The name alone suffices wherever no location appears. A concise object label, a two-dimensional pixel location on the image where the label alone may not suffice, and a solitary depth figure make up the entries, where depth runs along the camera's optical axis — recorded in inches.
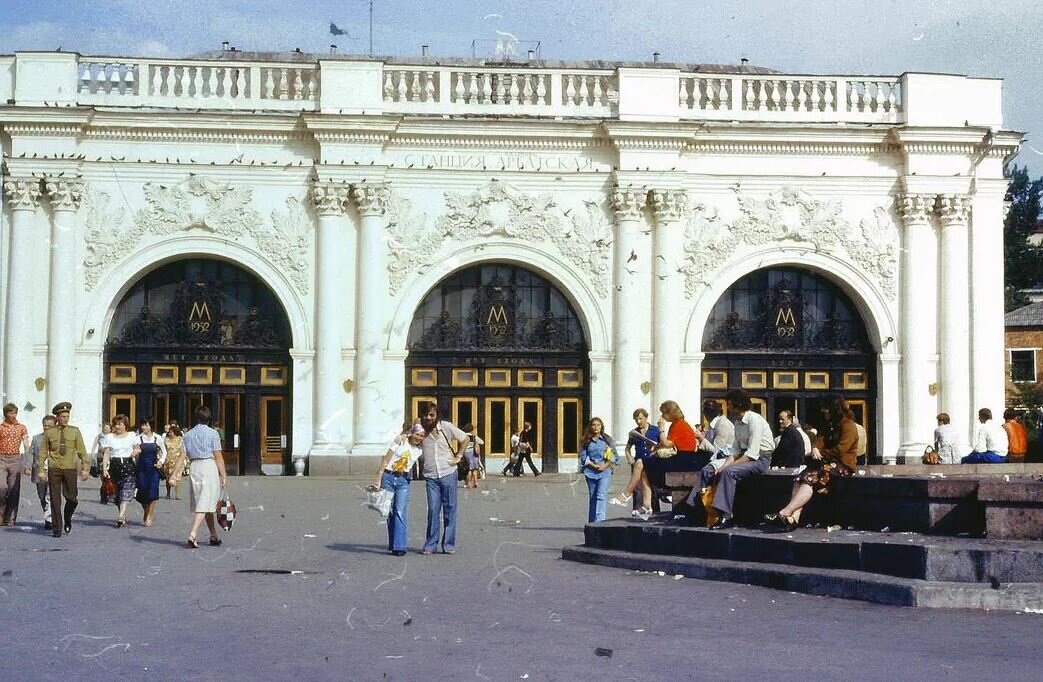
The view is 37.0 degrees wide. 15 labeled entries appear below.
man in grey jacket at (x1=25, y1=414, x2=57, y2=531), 812.6
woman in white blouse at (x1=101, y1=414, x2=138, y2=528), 847.7
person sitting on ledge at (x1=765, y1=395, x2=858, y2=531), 584.7
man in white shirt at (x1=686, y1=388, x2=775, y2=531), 617.6
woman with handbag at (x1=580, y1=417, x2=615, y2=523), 780.6
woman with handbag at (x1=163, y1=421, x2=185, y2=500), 1075.3
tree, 3075.8
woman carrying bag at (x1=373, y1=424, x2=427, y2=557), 673.6
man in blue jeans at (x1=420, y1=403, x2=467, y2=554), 681.0
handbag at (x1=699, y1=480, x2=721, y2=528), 621.9
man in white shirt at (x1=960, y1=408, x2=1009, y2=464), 919.0
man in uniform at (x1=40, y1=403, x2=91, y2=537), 792.3
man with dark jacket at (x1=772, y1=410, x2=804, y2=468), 655.1
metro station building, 1398.9
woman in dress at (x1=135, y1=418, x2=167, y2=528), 847.7
